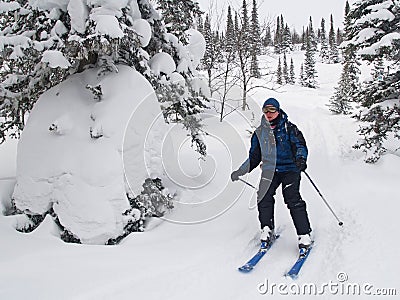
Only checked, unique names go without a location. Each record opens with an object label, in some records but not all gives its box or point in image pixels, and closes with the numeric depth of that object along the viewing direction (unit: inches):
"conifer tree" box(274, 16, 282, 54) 2994.6
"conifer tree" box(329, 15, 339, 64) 2623.0
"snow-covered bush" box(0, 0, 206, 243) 191.2
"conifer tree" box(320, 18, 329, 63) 2724.7
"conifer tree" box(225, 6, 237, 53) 822.5
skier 175.0
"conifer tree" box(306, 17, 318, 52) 2925.4
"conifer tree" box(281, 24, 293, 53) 2994.6
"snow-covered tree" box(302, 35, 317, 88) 2081.7
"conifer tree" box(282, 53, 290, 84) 2173.7
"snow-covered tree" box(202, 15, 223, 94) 954.7
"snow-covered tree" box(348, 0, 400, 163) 282.7
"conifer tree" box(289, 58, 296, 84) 2240.4
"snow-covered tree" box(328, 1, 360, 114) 853.8
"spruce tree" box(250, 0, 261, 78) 911.2
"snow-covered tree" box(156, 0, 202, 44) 261.7
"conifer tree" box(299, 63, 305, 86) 2121.1
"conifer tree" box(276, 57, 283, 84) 1925.7
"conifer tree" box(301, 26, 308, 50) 3223.4
